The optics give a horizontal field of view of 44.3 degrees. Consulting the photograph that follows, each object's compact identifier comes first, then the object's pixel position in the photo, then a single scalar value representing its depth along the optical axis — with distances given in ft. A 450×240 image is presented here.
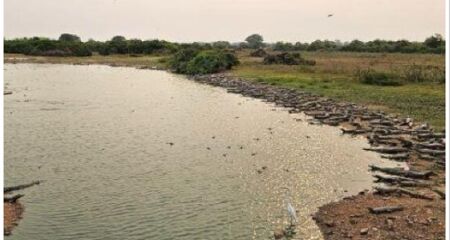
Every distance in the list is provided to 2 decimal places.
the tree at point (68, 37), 618.36
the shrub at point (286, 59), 257.14
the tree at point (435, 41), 345.55
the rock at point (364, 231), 47.17
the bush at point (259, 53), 342.03
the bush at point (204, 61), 243.66
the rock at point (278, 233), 47.59
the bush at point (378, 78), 162.52
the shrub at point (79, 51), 390.21
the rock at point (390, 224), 48.21
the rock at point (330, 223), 50.06
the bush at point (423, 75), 161.99
